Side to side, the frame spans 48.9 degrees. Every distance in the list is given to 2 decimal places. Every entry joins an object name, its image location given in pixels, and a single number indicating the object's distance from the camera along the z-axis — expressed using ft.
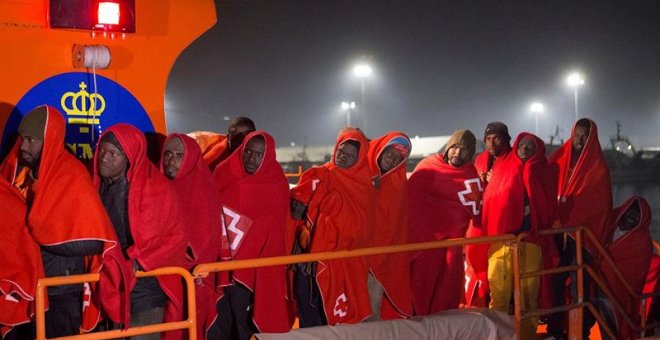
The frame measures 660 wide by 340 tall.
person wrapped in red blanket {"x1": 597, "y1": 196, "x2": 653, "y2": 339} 21.04
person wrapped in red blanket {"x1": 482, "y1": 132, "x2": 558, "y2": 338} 19.81
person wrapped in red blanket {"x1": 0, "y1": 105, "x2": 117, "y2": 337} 11.72
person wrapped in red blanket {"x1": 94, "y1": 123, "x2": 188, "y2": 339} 12.48
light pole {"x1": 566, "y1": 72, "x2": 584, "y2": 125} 123.75
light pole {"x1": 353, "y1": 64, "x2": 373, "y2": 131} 88.12
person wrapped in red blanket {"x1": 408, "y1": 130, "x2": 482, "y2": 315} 19.31
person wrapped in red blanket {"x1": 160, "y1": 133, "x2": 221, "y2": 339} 14.40
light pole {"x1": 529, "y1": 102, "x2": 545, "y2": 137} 168.80
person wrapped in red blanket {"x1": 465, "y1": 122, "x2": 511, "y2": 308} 21.02
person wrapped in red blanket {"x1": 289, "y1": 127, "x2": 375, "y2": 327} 16.46
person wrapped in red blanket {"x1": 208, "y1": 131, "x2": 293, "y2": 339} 15.72
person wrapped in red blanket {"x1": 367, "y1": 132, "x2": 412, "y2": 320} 17.76
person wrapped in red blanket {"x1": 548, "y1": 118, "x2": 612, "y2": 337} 20.95
